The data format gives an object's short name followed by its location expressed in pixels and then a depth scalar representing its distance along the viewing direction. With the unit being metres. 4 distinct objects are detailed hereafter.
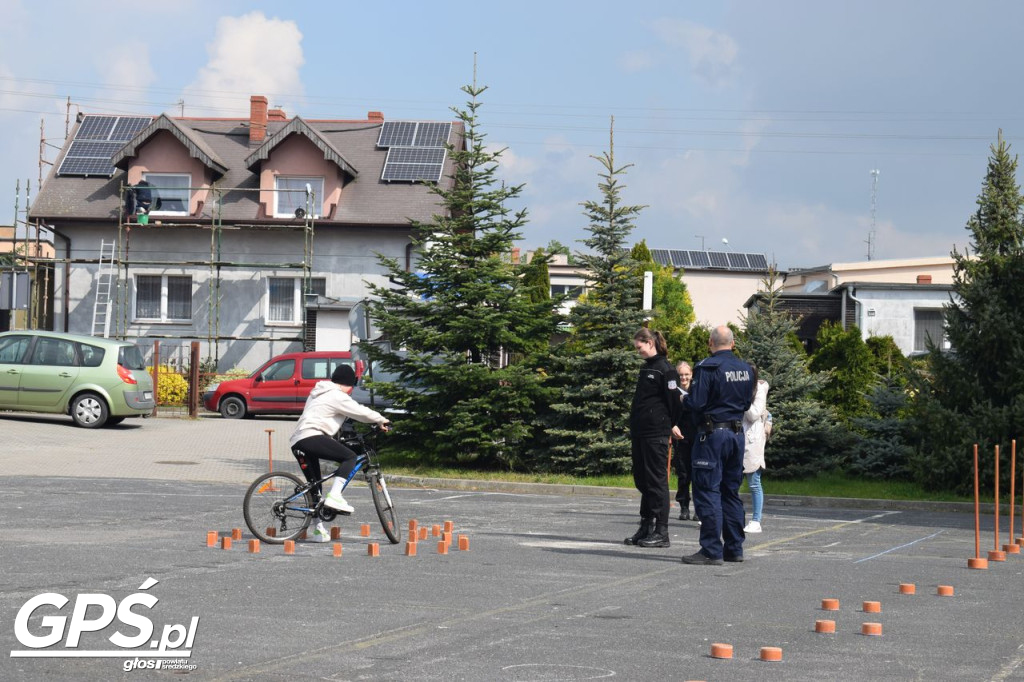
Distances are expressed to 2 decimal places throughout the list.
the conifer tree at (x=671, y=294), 56.66
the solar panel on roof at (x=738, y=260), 74.14
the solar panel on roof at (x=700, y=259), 74.56
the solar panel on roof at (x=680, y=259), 73.90
